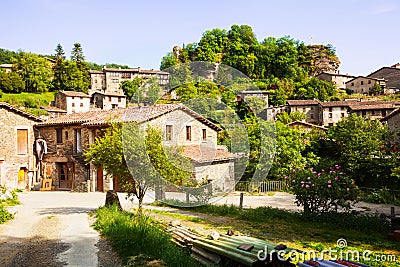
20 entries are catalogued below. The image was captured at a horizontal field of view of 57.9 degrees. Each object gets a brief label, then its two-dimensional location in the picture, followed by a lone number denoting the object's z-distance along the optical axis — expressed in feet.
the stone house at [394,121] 106.11
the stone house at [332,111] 176.35
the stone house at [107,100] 206.80
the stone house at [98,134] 74.29
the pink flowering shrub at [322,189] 43.91
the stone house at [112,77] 255.09
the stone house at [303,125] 139.96
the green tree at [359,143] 83.82
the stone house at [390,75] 231.79
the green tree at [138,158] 43.55
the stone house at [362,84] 226.17
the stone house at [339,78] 249.30
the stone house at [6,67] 252.91
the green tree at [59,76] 238.07
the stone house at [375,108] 158.61
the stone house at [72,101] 197.98
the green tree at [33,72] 232.53
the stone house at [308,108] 184.55
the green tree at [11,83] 214.69
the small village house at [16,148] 84.07
